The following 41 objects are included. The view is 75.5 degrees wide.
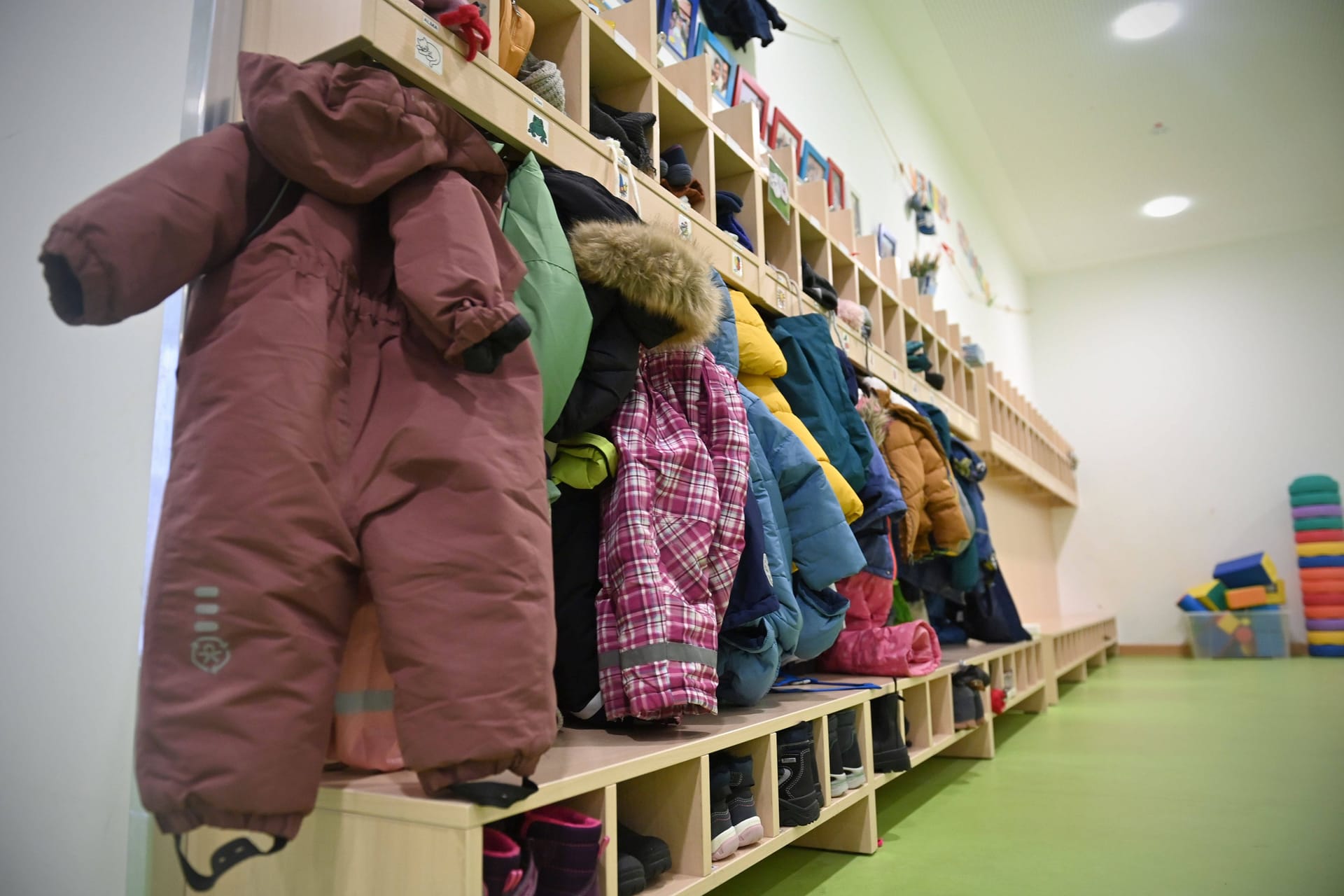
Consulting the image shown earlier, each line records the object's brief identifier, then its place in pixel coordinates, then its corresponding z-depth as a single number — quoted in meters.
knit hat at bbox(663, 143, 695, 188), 2.13
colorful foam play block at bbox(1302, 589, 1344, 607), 7.20
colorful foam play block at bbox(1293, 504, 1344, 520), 7.34
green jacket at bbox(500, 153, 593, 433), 1.31
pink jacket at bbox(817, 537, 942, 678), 2.37
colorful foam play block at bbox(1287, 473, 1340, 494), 7.39
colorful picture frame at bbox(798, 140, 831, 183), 3.75
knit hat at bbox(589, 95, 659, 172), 1.87
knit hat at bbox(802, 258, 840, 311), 2.81
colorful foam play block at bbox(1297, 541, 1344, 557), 7.23
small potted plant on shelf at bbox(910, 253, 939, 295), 5.29
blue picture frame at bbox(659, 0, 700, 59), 2.78
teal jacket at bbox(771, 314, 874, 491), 2.39
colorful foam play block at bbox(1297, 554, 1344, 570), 7.21
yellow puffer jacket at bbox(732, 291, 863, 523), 2.14
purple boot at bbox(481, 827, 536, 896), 0.99
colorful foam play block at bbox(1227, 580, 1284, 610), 7.17
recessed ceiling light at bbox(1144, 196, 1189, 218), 7.46
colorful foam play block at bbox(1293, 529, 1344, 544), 7.29
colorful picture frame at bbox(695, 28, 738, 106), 3.01
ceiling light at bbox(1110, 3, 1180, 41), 5.04
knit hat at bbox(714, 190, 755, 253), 2.42
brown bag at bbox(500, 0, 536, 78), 1.57
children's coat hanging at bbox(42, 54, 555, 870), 0.89
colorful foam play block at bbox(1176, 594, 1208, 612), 7.48
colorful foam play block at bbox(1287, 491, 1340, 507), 7.36
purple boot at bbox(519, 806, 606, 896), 1.07
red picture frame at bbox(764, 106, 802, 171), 3.43
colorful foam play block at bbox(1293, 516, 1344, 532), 7.32
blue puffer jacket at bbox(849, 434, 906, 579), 2.49
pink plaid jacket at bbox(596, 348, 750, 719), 1.37
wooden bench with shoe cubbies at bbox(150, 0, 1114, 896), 1.01
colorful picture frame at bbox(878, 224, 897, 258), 4.69
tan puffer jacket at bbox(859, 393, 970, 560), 3.05
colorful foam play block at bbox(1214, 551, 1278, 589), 7.17
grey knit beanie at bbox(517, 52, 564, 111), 1.63
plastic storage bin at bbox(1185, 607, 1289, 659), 7.12
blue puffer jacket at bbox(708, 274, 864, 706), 1.83
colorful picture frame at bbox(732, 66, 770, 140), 3.17
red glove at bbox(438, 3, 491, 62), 1.34
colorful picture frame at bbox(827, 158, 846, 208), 3.97
